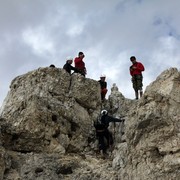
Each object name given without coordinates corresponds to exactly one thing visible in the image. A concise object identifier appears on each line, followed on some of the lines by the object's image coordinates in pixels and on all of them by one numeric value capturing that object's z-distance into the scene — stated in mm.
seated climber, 25201
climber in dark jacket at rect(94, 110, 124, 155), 21553
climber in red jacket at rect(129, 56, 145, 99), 24726
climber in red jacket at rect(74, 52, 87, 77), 25955
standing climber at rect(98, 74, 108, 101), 25638
